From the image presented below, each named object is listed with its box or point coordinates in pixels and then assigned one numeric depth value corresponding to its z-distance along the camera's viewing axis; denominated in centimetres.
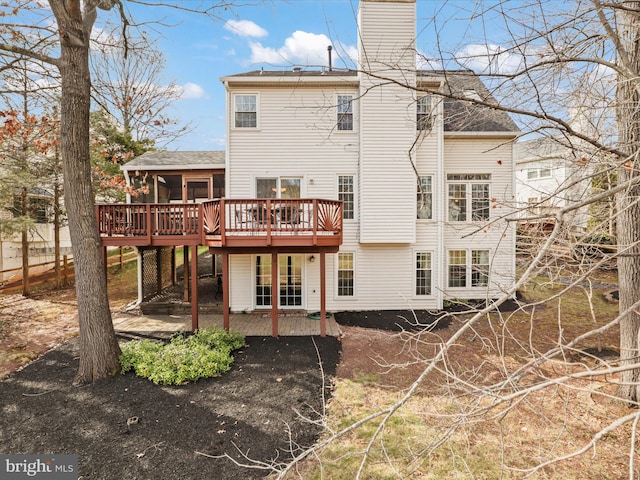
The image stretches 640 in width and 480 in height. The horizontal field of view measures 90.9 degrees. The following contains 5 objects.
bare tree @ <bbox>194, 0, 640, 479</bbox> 364
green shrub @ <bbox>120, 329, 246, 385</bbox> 584
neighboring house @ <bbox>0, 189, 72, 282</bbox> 1234
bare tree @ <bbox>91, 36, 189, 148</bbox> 1714
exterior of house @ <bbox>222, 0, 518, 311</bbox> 974
